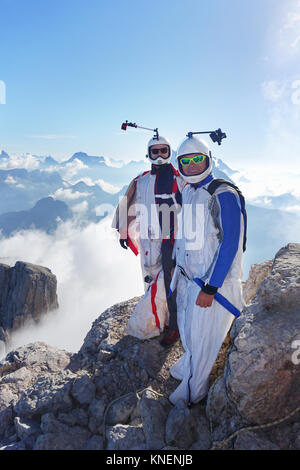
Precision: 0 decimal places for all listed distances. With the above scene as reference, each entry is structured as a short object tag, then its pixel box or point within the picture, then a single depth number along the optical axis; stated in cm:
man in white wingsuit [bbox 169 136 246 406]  386
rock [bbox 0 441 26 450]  347
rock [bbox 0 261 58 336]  6706
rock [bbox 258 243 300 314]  357
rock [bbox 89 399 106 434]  368
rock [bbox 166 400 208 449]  321
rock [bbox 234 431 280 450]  281
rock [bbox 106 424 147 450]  323
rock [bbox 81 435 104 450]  335
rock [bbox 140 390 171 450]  325
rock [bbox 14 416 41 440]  364
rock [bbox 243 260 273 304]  595
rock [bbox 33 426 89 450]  332
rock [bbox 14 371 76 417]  399
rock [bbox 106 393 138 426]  378
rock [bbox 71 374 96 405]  414
